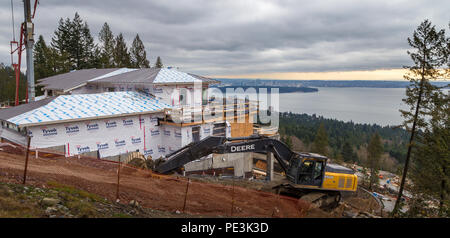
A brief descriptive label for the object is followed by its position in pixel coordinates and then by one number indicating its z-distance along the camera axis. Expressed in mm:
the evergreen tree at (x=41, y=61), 50719
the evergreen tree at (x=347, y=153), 82438
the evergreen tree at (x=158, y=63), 65825
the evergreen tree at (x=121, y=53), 58459
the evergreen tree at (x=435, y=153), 16062
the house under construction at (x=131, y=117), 16109
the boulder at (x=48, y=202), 7113
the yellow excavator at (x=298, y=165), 12172
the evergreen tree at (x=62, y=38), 53750
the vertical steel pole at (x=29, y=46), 21109
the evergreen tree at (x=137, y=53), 60091
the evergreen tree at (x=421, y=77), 17031
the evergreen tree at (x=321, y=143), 62312
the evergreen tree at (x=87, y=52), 55844
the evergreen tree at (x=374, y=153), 60062
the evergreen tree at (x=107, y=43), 57191
